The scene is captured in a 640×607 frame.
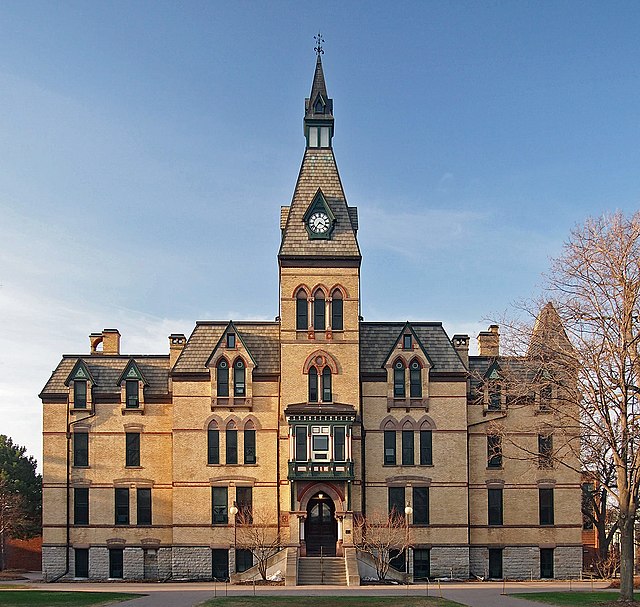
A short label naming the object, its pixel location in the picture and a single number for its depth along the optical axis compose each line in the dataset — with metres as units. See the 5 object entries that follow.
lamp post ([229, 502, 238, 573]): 53.13
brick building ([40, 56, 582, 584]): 54.09
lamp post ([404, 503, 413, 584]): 50.97
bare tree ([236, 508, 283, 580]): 51.69
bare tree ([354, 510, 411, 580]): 49.69
